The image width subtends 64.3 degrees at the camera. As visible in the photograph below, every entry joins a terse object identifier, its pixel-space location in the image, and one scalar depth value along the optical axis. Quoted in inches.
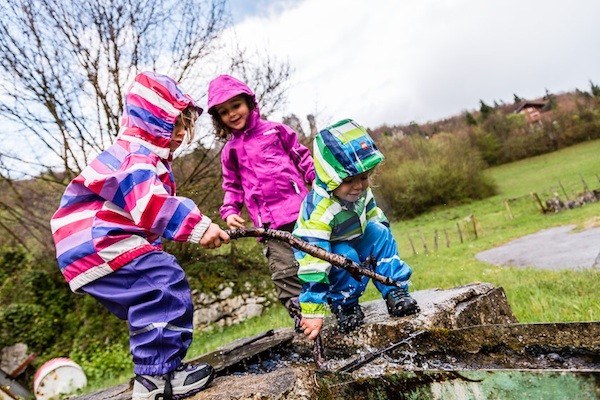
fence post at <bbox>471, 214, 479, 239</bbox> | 924.6
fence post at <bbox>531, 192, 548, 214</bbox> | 1005.8
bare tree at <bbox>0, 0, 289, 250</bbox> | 278.5
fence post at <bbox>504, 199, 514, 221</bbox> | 1087.2
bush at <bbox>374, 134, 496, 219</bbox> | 1568.7
